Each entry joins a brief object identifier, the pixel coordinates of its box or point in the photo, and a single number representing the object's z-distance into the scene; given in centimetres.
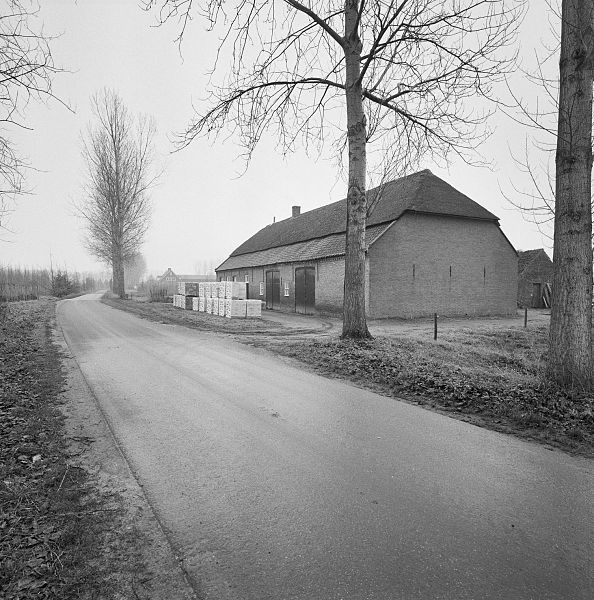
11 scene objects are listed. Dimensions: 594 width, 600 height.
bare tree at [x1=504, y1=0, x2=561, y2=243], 597
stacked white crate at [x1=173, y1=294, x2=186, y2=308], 2939
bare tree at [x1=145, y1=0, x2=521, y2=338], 992
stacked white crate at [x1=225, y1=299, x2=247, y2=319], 2168
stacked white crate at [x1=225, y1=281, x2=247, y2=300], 2250
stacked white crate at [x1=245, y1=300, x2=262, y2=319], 2181
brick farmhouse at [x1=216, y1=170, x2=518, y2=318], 2206
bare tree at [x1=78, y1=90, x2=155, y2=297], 3850
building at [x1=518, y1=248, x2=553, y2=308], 3334
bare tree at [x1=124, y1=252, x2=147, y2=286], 10989
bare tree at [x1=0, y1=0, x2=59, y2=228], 632
